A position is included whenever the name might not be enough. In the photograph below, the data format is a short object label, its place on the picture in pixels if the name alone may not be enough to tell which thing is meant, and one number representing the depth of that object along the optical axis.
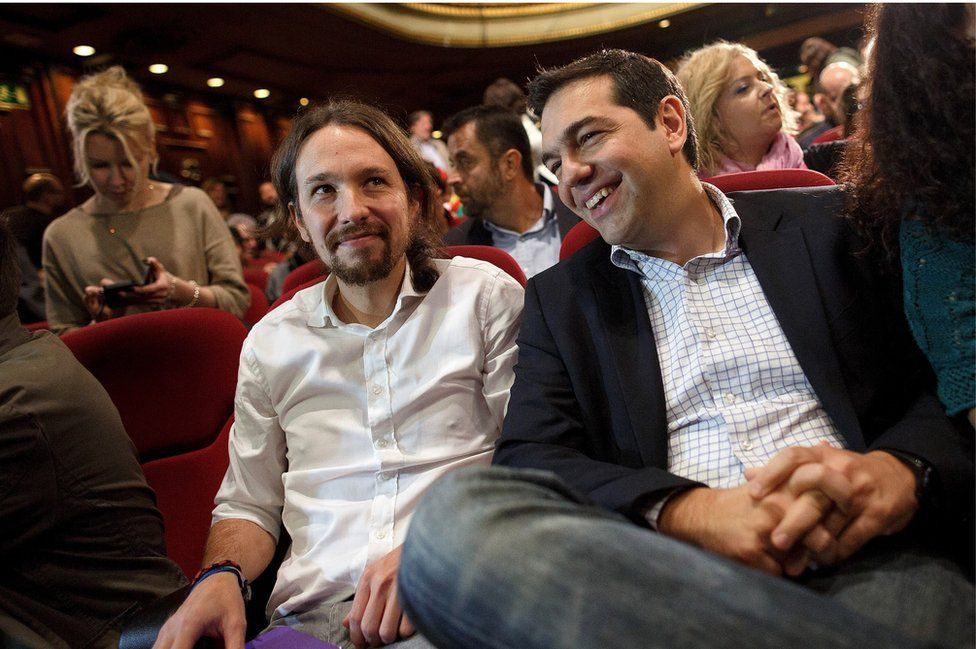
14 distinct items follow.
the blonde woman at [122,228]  2.27
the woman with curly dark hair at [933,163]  0.90
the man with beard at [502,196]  3.06
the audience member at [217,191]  6.50
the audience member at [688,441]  0.67
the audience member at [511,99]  3.95
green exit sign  6.00
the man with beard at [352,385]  1.25
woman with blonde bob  2.38
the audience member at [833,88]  3.45
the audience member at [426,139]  5.67
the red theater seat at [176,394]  1.56
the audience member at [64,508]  1.15
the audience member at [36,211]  4.29
